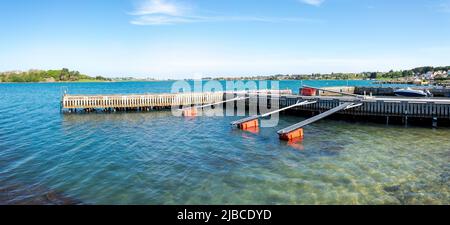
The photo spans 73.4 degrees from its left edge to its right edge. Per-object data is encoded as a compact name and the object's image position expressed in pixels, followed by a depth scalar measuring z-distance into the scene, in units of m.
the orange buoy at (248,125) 31.77
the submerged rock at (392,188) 14.66
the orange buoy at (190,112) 46.23
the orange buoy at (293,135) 25.47
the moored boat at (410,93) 47.26
